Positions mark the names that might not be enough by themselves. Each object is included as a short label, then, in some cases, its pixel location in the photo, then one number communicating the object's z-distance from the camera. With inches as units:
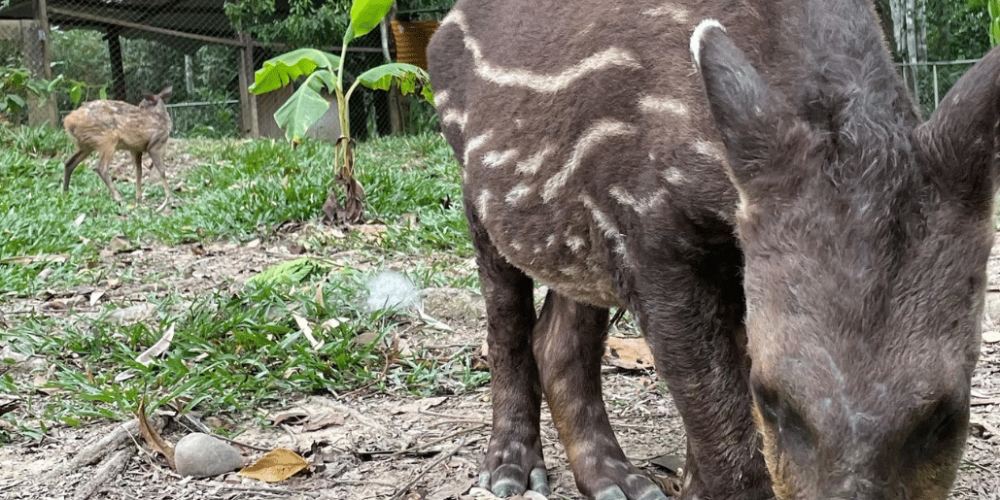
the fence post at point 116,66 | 580.4
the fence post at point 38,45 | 483.5
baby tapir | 73.6
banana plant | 284.8
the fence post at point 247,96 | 575.8
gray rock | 132.0
